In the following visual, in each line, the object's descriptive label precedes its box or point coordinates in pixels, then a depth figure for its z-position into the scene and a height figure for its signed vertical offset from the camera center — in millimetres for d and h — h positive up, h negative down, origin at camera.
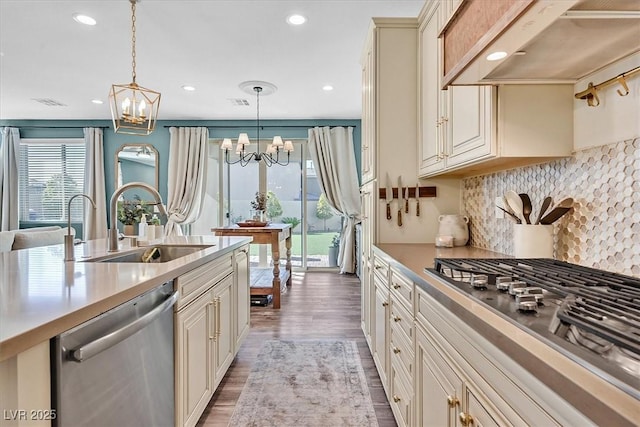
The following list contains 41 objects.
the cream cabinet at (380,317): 1985 -678
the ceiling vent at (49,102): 4918 +1615
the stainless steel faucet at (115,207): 1954 +20
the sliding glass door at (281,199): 6223 +229
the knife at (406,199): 2453 +90
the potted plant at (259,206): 4934 +81
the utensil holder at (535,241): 1539 -132
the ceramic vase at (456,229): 2297 -117
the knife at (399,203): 2447 +61
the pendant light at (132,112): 2514 +749
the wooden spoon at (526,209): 1639 +13
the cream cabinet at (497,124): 1476 +405
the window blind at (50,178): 6188 +609
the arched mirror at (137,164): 6176 +868
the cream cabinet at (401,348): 1469 -650
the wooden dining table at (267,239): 3990 -330
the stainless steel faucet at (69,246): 1588 -161
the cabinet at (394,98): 2441 +818
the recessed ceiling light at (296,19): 2787 +1590
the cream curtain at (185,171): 5977 +706
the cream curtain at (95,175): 6004 +640
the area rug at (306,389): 1927 -1155
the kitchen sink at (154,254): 1949 -263
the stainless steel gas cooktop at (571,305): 544 -216
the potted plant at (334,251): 6184 -722
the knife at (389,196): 2447 +111
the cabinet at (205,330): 1534 -652
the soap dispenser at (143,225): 2739 -113
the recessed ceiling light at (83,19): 2744 +1573
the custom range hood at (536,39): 888 +530
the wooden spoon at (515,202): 1654 +47
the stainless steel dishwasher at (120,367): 864 -478
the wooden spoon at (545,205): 1537 +30
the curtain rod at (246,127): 6082 +1507
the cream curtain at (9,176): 5930 +615
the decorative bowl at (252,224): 4328 -158
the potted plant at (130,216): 2775 -37
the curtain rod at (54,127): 6066 +1498
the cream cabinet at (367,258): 2580 -372
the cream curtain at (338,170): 5965 +729
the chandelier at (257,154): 4211 +855
